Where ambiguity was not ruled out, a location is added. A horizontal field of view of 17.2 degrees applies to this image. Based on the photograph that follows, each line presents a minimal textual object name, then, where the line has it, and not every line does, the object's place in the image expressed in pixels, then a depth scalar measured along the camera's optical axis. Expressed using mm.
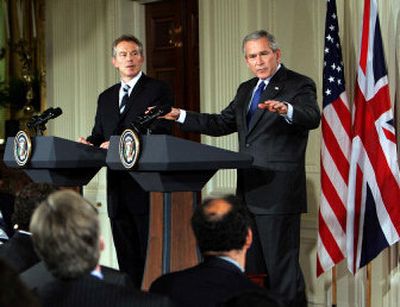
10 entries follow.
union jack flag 7718
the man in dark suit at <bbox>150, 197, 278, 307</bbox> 3713
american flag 7996
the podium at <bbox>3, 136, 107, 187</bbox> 7406
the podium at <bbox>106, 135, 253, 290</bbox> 6077
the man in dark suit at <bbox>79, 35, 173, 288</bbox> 7725
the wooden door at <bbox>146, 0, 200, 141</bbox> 11517
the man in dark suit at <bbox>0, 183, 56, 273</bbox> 4907
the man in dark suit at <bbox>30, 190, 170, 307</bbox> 3432
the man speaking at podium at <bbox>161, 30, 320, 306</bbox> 7047
